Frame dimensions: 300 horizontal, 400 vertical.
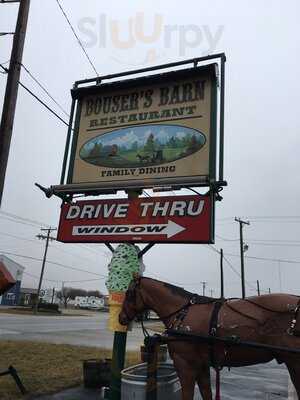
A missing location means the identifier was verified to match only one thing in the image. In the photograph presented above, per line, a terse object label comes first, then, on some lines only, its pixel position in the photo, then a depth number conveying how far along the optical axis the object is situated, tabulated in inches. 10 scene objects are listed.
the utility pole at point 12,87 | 395.9
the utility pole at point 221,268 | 1893.9
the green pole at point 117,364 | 318.0
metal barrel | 262.7
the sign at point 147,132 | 365.4
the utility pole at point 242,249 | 1913.6
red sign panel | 338.3
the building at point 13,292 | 3417.8
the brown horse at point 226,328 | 218.4
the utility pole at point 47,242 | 2352.2
